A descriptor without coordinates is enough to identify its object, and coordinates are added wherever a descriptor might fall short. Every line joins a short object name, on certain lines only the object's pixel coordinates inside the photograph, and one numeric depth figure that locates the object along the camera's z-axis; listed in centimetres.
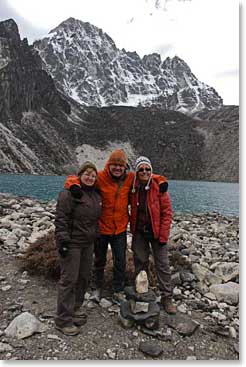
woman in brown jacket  488
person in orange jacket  555
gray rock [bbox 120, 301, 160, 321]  514
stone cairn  513
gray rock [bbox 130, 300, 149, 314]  520
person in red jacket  559
